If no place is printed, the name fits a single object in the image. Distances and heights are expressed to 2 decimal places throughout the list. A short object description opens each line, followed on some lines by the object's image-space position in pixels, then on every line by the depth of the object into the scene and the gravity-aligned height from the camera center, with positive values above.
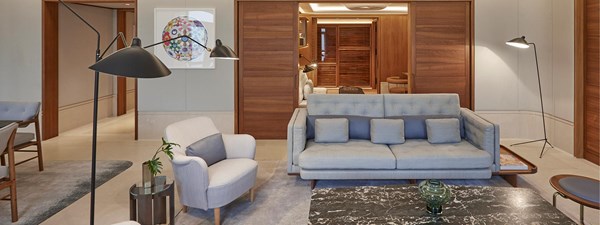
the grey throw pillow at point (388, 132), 4.66 -0.27
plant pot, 3.15 -0.51
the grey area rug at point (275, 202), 3.52 -0.87
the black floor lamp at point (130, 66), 2.24 +0.22
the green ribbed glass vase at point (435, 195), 2.61 -0.54
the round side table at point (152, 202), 3.10 -0.70
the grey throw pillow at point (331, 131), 4.68 -0.26
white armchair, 3.38 -0.53
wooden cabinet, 12.61 +1.53
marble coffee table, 2.58 -0.64
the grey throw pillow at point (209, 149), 3.72 -0.38
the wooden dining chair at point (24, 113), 4.93 -0.08
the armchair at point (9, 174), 3.40 -0.53
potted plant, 3.12 -0.46
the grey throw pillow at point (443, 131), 4.63 -0.26
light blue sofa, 4.16 -0.46
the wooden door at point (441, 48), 6.75 +0.92
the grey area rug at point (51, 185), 3.69 -0.81
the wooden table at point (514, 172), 4.17 -0.63
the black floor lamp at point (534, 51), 5.66 +0.79
